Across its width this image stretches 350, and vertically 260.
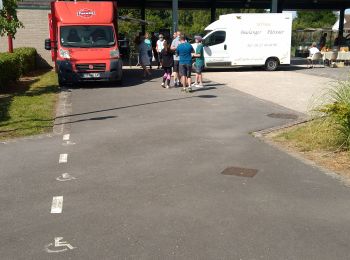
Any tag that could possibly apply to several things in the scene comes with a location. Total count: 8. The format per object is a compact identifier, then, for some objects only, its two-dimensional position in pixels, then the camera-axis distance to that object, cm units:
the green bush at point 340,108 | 696
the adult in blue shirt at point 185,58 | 1400
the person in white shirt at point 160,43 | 2141
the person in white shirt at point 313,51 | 2480
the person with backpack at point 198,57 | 1496
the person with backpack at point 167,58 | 1494
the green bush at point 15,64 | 1455
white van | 2209
